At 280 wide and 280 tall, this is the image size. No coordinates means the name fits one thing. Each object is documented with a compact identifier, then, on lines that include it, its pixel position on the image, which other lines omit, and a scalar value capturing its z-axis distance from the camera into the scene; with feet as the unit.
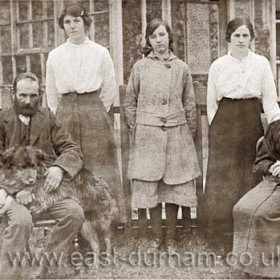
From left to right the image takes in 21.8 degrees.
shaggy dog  11.84
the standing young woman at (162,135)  13.33
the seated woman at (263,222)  11.46
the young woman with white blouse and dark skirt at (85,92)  13.53
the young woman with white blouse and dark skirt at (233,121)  13.24
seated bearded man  11.41
